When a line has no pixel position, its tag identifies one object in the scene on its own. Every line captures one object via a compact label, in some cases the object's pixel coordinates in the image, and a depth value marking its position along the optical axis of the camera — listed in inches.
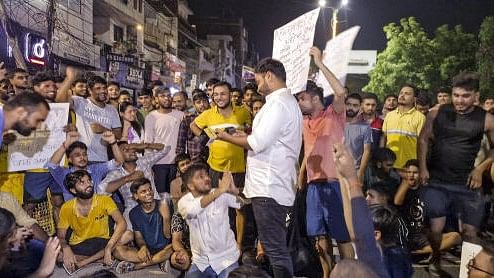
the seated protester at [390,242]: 115.0
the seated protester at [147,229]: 210.2
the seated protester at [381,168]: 246.5
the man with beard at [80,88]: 253.4
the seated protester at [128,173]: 225.9
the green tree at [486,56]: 1111.6
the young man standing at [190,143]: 265.4
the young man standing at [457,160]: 179.8
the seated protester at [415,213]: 201.5
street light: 556.0
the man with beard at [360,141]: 247.4
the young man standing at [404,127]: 259.6
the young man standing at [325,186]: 180.1
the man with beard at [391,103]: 317.7
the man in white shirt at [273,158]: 148.0
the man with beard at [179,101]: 299.3
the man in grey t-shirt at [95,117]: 226.8
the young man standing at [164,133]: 273.7
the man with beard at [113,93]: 280.2
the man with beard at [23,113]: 134.1
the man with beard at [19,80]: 219.5
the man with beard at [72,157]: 209.6
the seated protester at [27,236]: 157.2
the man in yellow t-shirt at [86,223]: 203.3
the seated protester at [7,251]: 124.3
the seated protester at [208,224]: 162.9
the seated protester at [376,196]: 167.5
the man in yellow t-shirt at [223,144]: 226.1
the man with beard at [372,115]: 284.8
